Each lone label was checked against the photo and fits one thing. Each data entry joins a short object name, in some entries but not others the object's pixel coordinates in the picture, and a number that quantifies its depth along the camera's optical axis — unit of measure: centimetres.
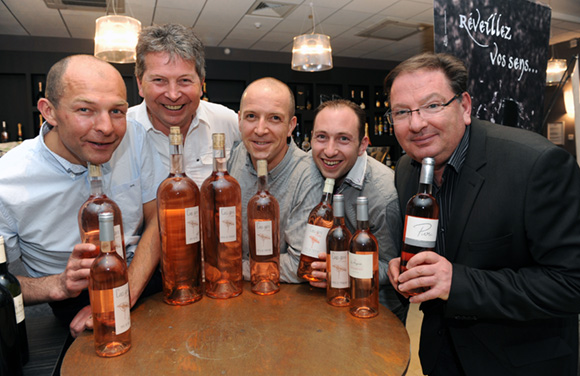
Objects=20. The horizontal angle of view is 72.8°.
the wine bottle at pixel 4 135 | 568
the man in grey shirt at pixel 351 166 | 159
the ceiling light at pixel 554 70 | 539
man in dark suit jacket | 112
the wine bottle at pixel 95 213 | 110
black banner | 181
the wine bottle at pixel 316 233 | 126
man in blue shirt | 131
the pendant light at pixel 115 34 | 312
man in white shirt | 172
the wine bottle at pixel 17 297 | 110
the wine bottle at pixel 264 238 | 126
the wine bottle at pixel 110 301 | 95
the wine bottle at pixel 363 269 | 112
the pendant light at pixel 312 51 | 412
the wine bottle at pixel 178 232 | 118
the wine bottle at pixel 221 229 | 122
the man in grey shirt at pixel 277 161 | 148
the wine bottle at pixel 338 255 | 120
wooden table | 91
